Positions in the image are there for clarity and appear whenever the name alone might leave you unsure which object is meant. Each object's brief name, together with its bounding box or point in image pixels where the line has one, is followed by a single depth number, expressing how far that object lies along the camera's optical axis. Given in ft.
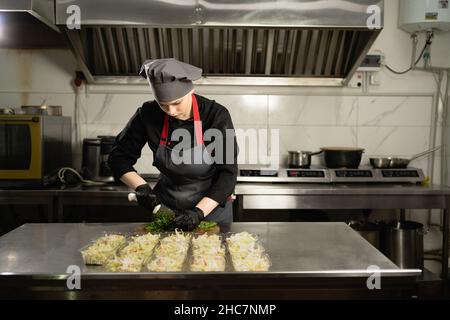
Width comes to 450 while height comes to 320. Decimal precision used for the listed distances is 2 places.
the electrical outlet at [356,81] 15.51
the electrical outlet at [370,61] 15.20
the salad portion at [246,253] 6.06
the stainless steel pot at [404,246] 13.48
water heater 14.25
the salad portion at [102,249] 6.15
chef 8.30
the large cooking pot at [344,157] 14.15
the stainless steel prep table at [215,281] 5.76
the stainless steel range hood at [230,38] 13.21
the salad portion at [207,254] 6.04
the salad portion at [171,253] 6.04
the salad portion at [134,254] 5.98
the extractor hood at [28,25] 11.68
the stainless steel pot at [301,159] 14.52
